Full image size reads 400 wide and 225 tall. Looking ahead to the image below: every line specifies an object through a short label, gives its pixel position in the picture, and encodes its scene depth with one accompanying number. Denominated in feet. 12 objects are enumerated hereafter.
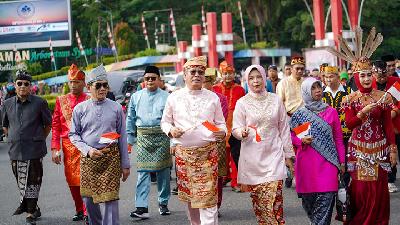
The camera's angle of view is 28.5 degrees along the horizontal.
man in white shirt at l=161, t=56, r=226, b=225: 22.82
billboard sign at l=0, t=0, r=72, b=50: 155.22
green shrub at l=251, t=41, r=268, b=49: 183.83
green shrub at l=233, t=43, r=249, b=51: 185.82
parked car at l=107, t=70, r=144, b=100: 81.53
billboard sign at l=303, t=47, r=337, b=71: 83.82
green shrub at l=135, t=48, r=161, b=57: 189.37
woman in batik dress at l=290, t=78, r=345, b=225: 23.13
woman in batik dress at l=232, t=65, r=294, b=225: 23.21
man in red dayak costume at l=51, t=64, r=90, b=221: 27.96
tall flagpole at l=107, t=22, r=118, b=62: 185.02
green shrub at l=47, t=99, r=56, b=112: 106.42
